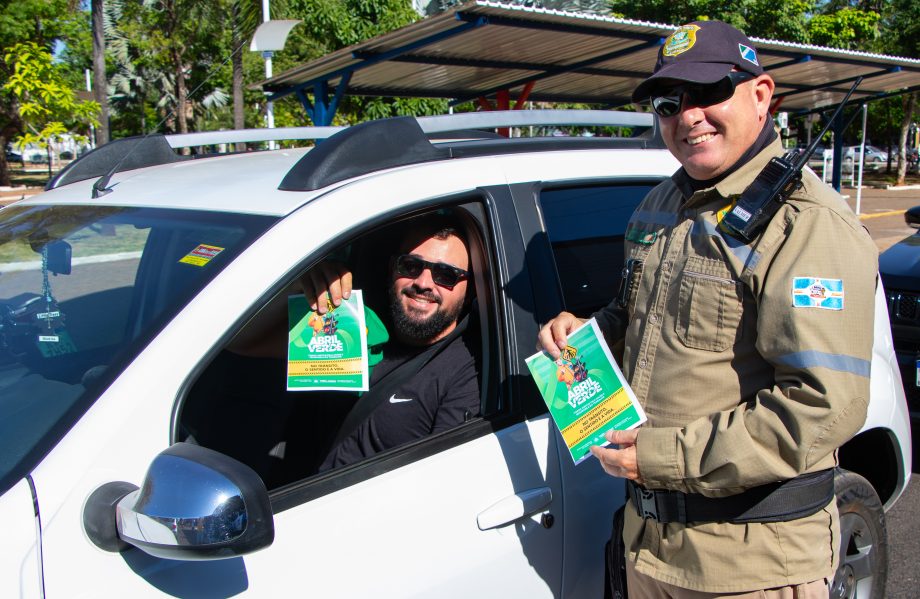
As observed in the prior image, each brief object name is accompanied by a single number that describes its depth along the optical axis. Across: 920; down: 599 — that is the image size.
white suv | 1.35
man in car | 2.15
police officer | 1.50
